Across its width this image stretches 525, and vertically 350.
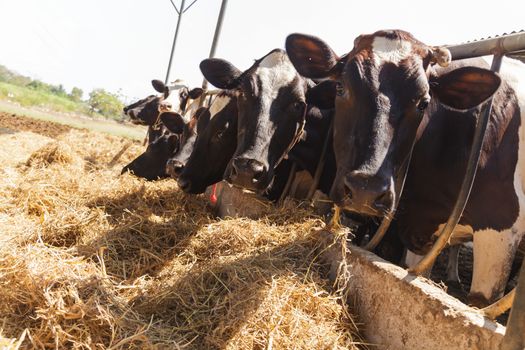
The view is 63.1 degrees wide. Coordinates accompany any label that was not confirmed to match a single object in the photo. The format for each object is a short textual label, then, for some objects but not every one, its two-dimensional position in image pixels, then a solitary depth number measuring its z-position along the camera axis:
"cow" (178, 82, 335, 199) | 3.95
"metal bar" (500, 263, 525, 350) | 1.38
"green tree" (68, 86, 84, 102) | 79.11
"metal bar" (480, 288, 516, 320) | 1.68
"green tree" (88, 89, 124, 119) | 60.97
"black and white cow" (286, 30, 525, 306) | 2.32
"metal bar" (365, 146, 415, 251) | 2.67
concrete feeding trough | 1.67
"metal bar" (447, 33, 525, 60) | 2.20
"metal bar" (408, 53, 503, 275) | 2.23
